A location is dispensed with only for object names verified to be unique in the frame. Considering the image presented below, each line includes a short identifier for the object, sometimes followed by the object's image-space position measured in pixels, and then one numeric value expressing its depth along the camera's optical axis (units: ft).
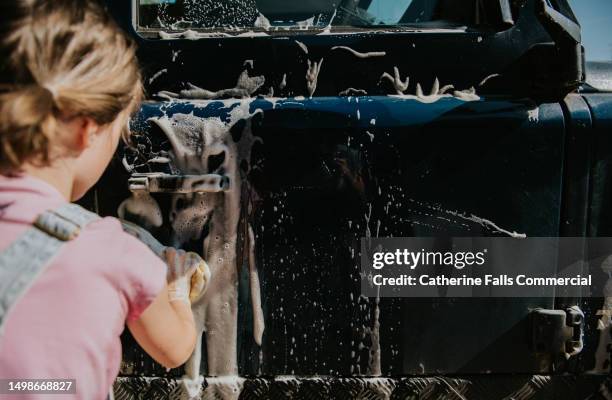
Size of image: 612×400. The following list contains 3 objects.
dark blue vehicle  4.67
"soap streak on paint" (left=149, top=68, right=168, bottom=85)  5.02
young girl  2.41
